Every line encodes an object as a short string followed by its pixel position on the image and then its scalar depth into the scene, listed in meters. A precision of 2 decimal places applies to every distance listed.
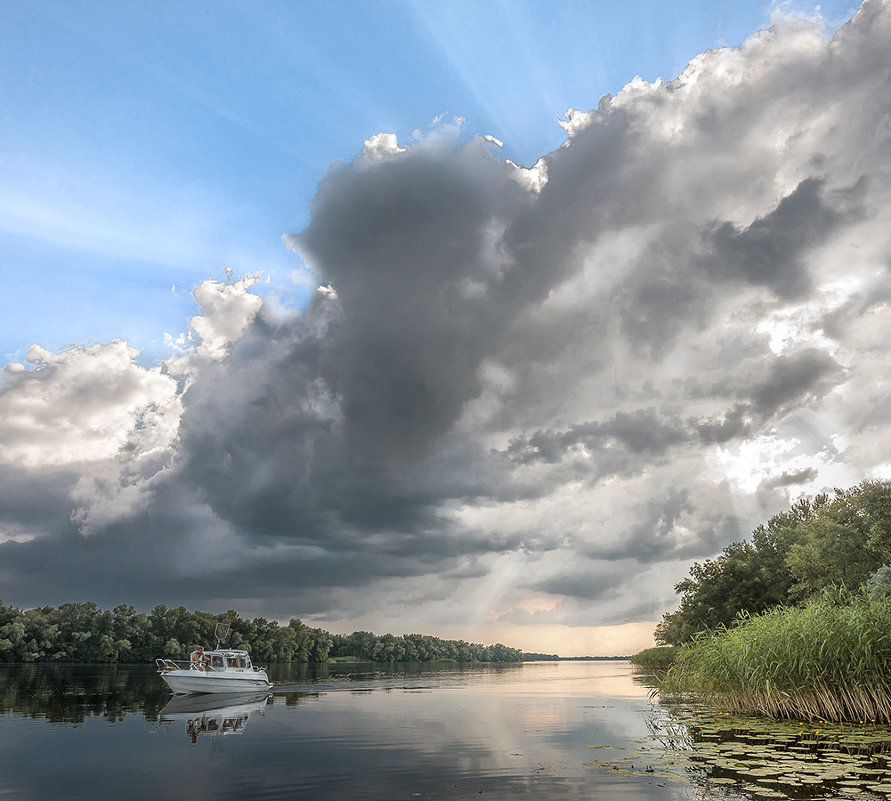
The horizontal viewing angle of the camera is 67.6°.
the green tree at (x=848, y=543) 52.18
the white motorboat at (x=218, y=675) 45.31
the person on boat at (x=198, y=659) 46.66
